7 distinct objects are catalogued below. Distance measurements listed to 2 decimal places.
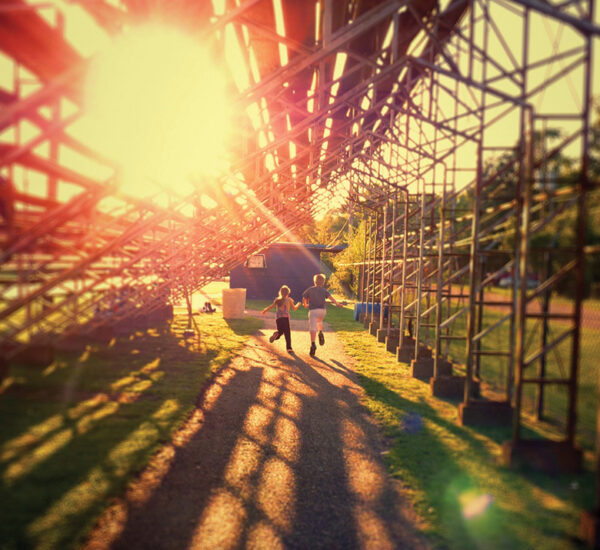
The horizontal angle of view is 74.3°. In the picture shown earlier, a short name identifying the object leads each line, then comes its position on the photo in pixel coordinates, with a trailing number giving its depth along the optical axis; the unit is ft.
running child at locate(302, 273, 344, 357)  34.42
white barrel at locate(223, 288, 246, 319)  57.41
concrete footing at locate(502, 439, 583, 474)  14.37
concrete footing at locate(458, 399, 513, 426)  18.72
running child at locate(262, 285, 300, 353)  34.35
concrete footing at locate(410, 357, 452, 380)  27.66
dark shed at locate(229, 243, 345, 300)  87.81
